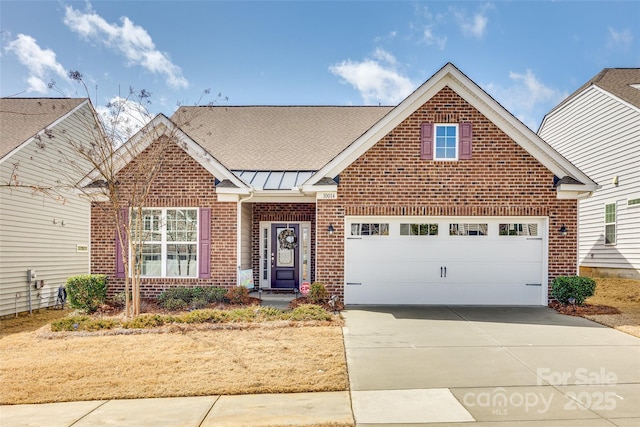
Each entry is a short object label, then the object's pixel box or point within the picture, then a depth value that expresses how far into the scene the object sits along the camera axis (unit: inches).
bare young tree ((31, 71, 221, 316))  429.4
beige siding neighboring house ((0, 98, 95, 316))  497.0
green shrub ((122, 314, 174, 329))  368.8
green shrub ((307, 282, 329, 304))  445.7
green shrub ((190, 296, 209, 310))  450.4
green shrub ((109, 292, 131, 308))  469.7
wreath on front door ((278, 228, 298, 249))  569.0
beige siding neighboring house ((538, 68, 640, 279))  598.9
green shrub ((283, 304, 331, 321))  385.4
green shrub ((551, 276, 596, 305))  441.4
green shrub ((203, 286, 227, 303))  463.5
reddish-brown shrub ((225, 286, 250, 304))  462.0
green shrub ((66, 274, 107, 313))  440.8
